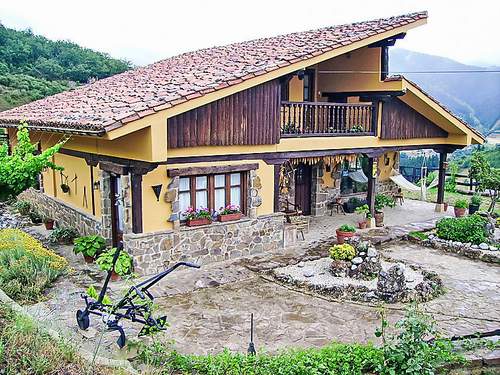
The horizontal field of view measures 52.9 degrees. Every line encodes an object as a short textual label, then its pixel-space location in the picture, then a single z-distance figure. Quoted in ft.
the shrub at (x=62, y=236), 43.62
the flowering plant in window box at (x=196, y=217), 36.73
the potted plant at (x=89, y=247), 37.06
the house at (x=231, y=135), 34.35
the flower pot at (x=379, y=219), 51.11
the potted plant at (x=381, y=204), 51.19
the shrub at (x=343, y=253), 34.94
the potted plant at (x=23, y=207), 55.98
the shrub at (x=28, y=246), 32.45
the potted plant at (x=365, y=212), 49.47
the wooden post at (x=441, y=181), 57.36
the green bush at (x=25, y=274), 28.35
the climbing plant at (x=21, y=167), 25.98
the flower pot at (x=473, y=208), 55.66
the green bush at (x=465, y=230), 43.11
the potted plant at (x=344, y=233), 42.22
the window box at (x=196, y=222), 36.65
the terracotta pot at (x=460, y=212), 55.26
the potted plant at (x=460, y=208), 55.16
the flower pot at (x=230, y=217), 38.24
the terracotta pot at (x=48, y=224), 48.37
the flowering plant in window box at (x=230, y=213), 38.32
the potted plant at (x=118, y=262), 29.07
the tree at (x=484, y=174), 47.06
